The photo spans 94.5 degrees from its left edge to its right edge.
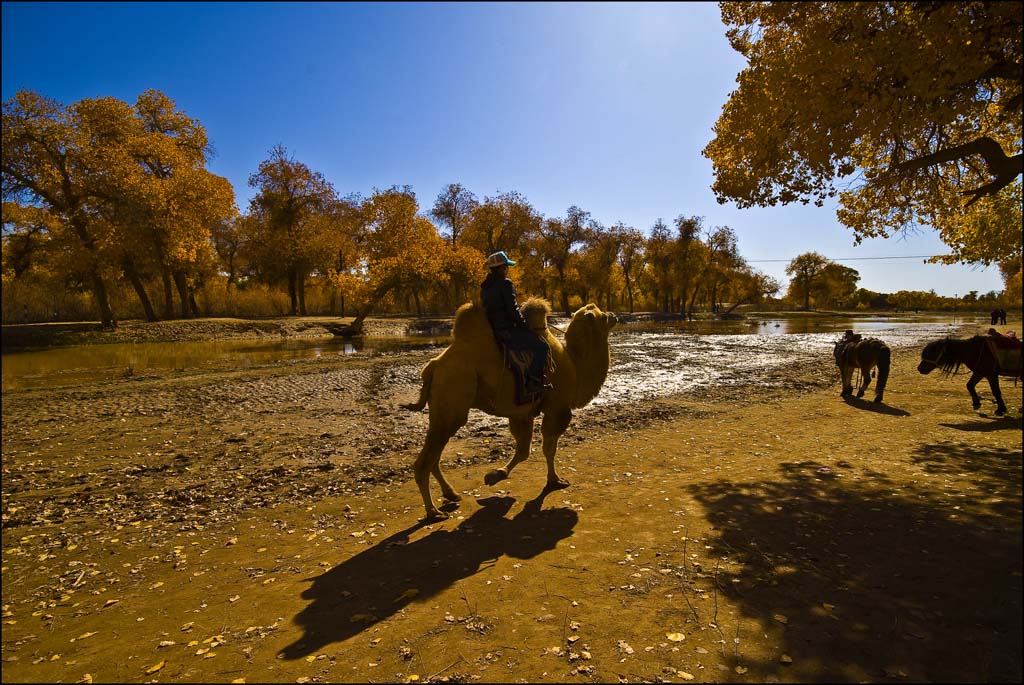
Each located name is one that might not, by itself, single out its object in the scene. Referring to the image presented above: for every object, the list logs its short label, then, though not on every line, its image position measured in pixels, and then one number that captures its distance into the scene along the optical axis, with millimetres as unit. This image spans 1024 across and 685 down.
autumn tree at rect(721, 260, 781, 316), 79625
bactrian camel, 5414
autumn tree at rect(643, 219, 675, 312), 73312
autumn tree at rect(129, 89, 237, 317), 29562
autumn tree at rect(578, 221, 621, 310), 70812
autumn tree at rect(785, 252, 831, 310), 93500
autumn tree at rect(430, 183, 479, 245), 53031
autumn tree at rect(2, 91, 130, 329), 26594
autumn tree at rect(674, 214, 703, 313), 71812
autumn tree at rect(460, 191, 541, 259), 48750
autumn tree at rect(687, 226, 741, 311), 73000
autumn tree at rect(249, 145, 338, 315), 44281
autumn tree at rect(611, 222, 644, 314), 74250
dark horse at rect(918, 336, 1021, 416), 9883
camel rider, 5629
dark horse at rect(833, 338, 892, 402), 11820
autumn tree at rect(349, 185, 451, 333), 30969
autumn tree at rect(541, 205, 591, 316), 68000
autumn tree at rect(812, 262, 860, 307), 93312
